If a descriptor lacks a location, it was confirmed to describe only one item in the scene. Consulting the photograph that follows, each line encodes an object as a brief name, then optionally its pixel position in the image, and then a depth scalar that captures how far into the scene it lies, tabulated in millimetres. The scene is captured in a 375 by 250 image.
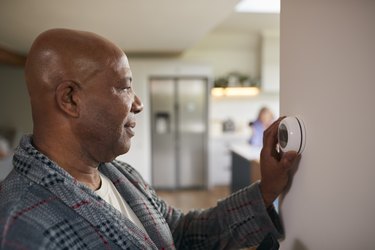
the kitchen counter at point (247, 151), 2679
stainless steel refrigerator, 4402
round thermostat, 745
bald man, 652
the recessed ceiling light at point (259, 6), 3296
